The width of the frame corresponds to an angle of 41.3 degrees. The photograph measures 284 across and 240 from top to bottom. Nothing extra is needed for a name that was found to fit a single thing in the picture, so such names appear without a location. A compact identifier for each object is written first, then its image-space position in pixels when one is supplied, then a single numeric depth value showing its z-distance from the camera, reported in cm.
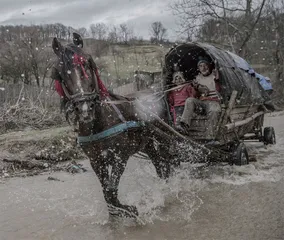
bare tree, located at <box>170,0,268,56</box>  1991
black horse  394
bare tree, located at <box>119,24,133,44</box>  3220
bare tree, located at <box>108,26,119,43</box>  3111
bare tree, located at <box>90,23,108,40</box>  3315
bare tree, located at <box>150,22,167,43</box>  3862
